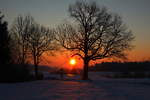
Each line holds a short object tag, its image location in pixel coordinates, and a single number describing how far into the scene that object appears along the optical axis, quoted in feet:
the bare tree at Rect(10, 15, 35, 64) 138.92
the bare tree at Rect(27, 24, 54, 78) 138.00
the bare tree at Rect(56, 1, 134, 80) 119.85
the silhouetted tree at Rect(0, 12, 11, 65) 104.06
